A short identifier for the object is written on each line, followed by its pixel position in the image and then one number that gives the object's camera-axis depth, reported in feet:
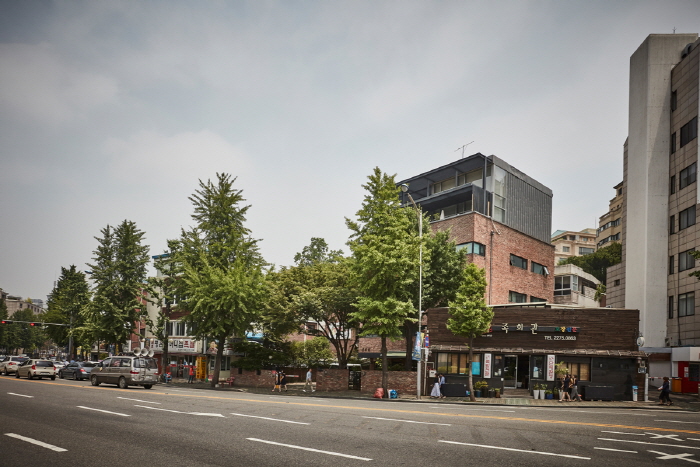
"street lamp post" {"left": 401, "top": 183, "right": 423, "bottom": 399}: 113.19
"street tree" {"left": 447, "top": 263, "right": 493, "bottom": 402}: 107.96
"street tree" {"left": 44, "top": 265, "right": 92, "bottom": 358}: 277.03
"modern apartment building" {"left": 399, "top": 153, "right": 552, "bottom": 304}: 171.63
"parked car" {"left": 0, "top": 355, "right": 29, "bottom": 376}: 143.93
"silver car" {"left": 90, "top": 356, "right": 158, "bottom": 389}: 104.73
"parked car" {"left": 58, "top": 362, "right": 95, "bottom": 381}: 146.72
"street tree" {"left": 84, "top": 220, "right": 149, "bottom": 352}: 204.85
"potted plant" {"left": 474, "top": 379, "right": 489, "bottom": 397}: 115.65
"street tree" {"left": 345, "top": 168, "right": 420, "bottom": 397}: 118.83
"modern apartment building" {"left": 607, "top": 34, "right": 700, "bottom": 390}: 154.71
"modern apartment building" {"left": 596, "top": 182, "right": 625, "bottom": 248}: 308.81
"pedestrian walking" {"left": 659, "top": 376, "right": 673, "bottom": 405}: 99.04
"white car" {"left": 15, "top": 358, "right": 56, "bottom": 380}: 126.62
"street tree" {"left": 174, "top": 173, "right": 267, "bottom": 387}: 142.41
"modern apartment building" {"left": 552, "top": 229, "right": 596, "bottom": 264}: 416.05
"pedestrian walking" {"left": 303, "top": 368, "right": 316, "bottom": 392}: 138.48
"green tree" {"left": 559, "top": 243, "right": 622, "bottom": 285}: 303.99
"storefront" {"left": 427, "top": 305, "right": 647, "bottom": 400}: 114.11
